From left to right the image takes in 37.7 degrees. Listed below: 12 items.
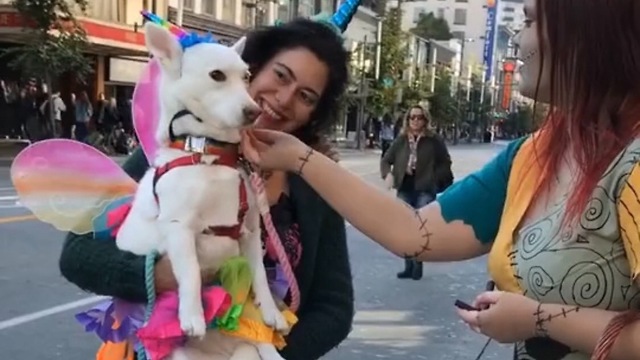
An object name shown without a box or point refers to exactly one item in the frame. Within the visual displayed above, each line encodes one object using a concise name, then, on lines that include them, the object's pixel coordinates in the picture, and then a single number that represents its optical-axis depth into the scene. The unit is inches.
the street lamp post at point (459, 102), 2851.9
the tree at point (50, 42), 908.0
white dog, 88.9
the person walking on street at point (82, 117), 988.0
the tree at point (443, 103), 2482.8
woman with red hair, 62.4
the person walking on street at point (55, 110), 958.7
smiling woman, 95.3
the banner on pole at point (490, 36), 4547.2
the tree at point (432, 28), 3932.1
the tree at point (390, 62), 1803.6
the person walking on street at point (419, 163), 419.5
